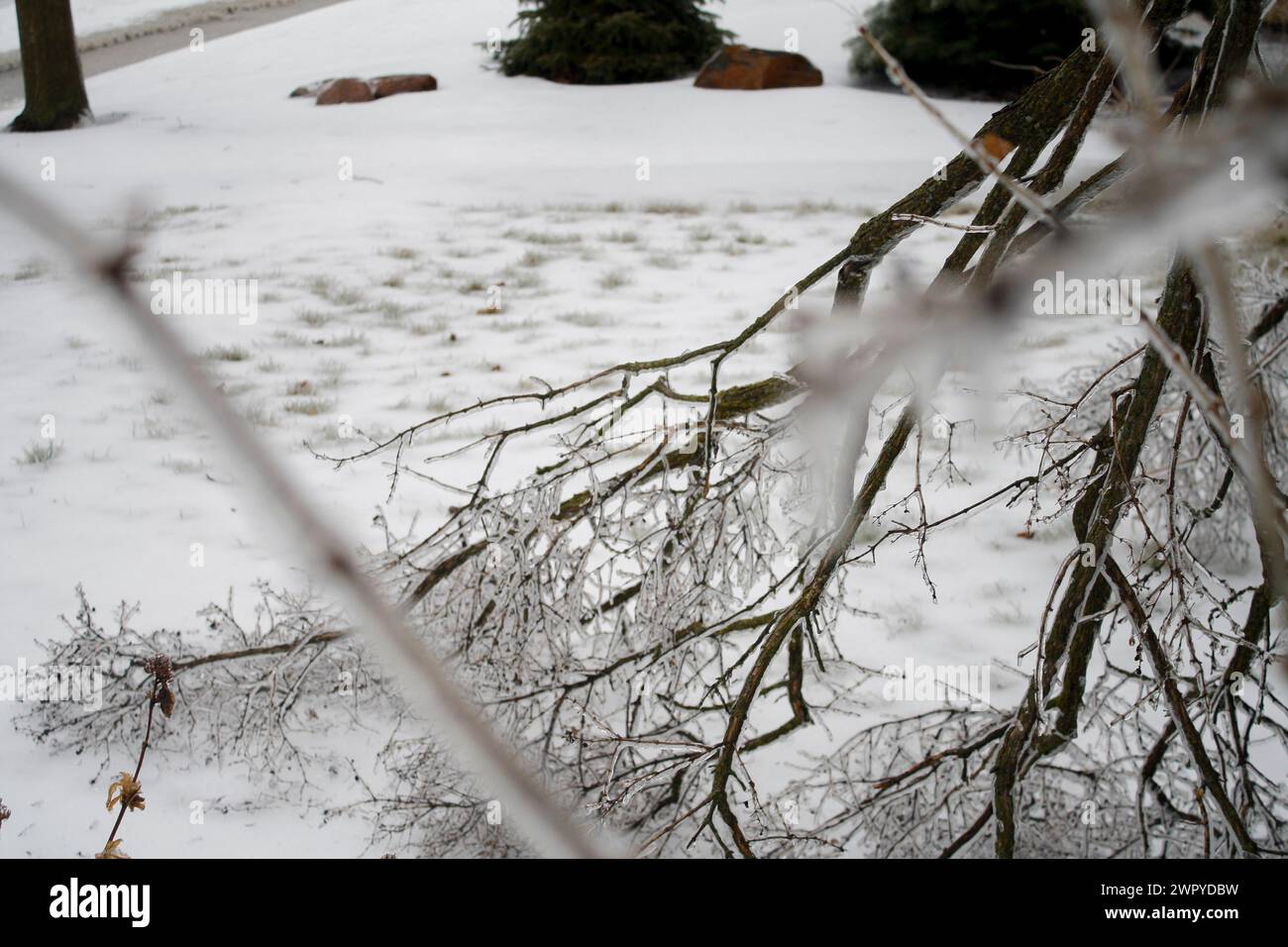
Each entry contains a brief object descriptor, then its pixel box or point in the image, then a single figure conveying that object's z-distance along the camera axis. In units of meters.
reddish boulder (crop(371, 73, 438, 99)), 14.21
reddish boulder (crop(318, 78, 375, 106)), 13.91
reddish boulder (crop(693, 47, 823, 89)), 13.48
